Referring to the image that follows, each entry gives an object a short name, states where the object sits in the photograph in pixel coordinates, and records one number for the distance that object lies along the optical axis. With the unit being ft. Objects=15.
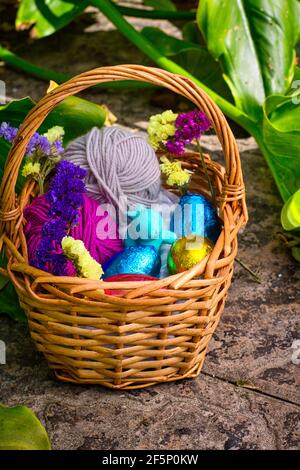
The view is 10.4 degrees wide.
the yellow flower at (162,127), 4.81
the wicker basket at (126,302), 4.37
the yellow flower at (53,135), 4.82
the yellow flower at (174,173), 4.79
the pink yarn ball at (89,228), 4.69
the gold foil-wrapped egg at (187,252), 4.58
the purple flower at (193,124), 4.77
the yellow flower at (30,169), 4.76
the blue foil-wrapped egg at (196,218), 4.75
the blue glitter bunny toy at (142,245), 4.65
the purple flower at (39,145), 4.76
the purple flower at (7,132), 4.82
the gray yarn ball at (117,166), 4.80
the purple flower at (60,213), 4.47
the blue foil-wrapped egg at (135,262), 4.64
